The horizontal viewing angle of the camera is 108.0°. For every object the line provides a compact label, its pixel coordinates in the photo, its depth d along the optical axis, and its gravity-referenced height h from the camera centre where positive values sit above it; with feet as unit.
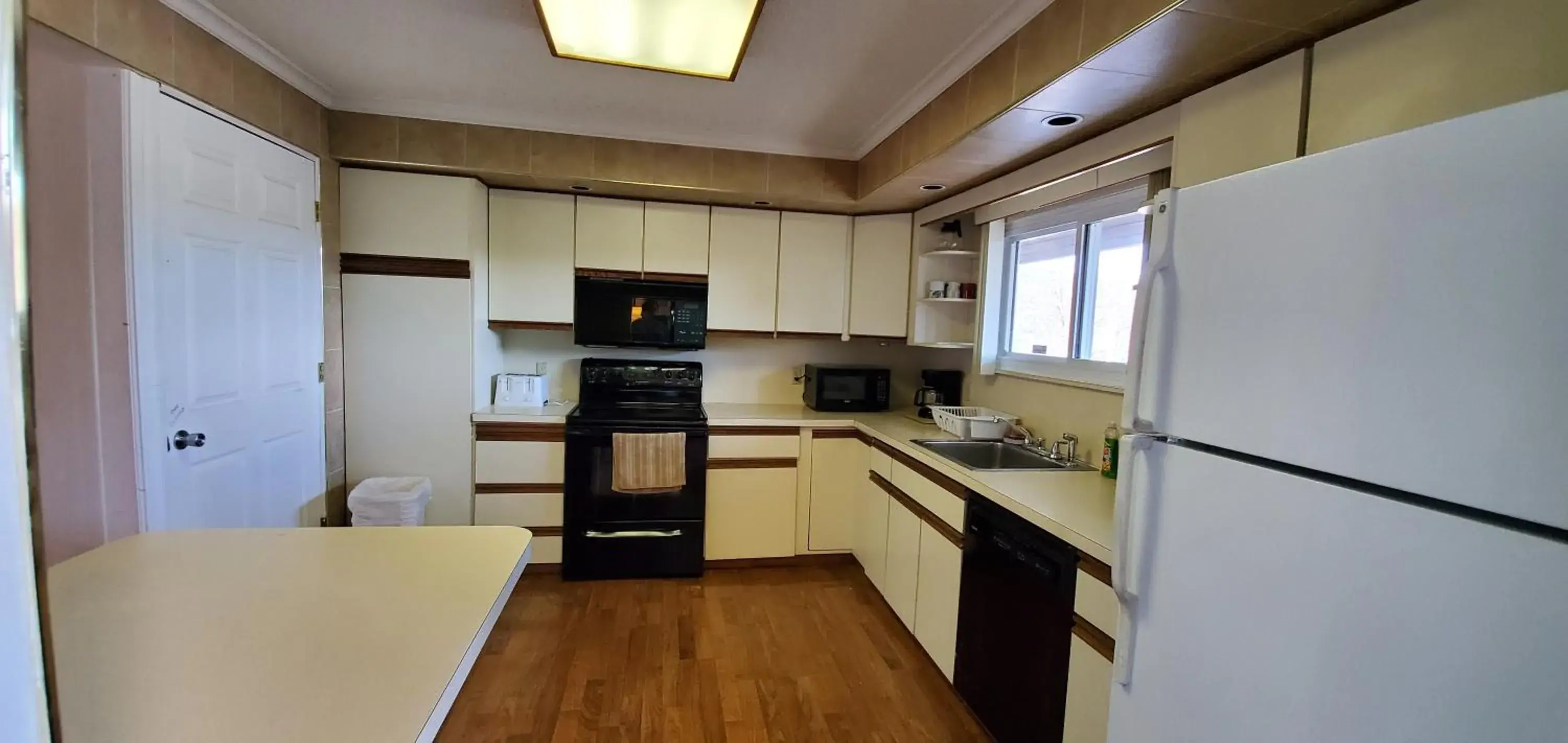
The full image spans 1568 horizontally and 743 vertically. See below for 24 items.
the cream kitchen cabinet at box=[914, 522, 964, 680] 6.81 -3.15
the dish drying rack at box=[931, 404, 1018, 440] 8.29 -1.11
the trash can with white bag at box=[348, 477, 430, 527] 8.25 -2.64
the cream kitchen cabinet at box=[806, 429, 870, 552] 10.23 -2.57
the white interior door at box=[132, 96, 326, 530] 5.48 -0.10
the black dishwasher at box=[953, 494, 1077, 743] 5.08 -2.71
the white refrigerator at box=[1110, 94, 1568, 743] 2.02 -0.36
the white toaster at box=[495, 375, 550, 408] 10.05 -1.07
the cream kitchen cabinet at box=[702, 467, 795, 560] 10.02 -3.08
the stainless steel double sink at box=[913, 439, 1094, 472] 7.68 -1.48
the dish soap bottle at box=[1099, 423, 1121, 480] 6.40 -1.12
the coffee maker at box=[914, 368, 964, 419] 10.45 -0.78
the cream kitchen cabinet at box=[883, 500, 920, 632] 7.91 -3.12
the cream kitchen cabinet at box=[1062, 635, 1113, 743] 4.55 -2.81
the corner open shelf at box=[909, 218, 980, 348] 10.21 +0.79
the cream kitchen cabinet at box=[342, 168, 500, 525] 8.68 -0.08
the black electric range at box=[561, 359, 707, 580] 9.39 -2.96
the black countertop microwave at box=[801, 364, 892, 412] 10.87 -0.85
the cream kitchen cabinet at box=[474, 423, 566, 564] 9.32 -2.46
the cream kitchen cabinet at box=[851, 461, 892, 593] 9.11 -3.09
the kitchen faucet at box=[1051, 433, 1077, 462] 7.31 -1.19
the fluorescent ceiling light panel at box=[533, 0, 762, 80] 5.11 +2.94
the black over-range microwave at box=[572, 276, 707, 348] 10.12 +0.38
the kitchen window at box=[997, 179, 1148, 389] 7.02 +0.94
